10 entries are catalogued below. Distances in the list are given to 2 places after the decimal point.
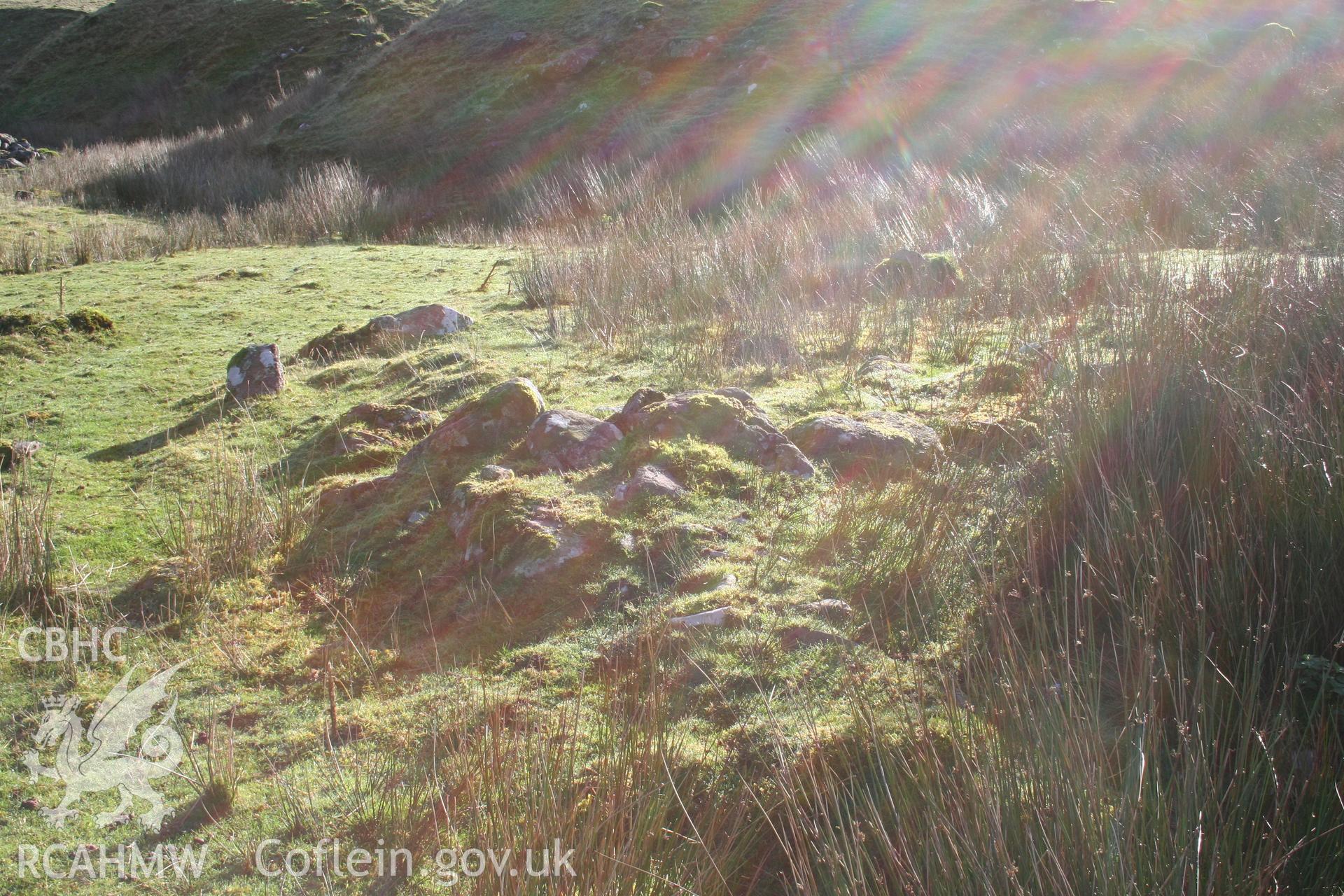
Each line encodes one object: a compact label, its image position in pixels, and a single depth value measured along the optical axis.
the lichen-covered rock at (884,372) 4.84
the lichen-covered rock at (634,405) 4.15
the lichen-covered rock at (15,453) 4.58
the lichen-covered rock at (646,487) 3.59
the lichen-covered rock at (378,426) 4.61
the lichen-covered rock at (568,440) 3.95
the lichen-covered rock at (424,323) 6.43
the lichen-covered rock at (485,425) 4.13
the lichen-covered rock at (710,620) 2.82
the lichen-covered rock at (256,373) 5.55
